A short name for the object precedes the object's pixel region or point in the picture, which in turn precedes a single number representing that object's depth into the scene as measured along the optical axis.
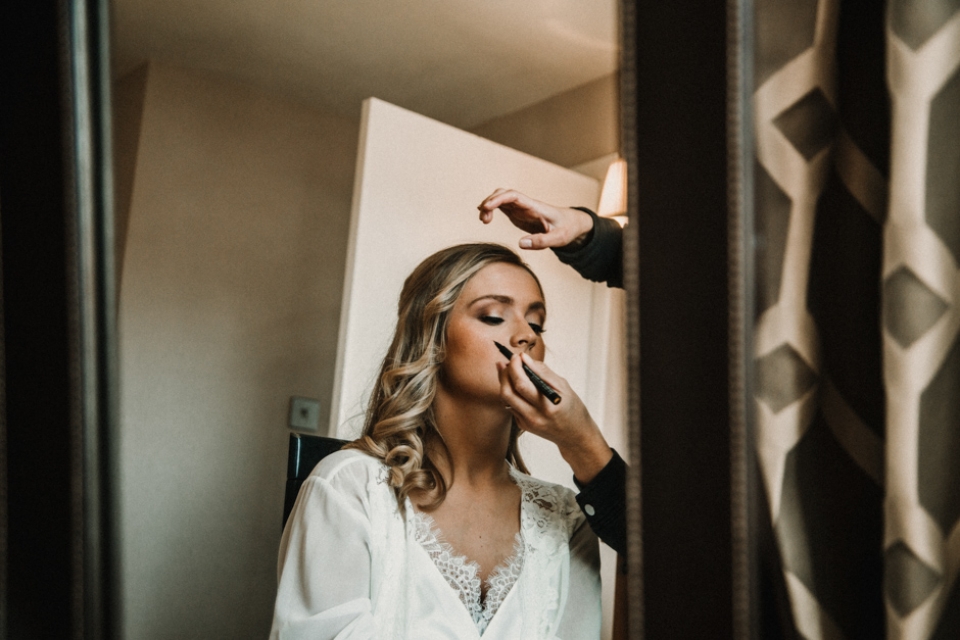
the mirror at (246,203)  0.73
